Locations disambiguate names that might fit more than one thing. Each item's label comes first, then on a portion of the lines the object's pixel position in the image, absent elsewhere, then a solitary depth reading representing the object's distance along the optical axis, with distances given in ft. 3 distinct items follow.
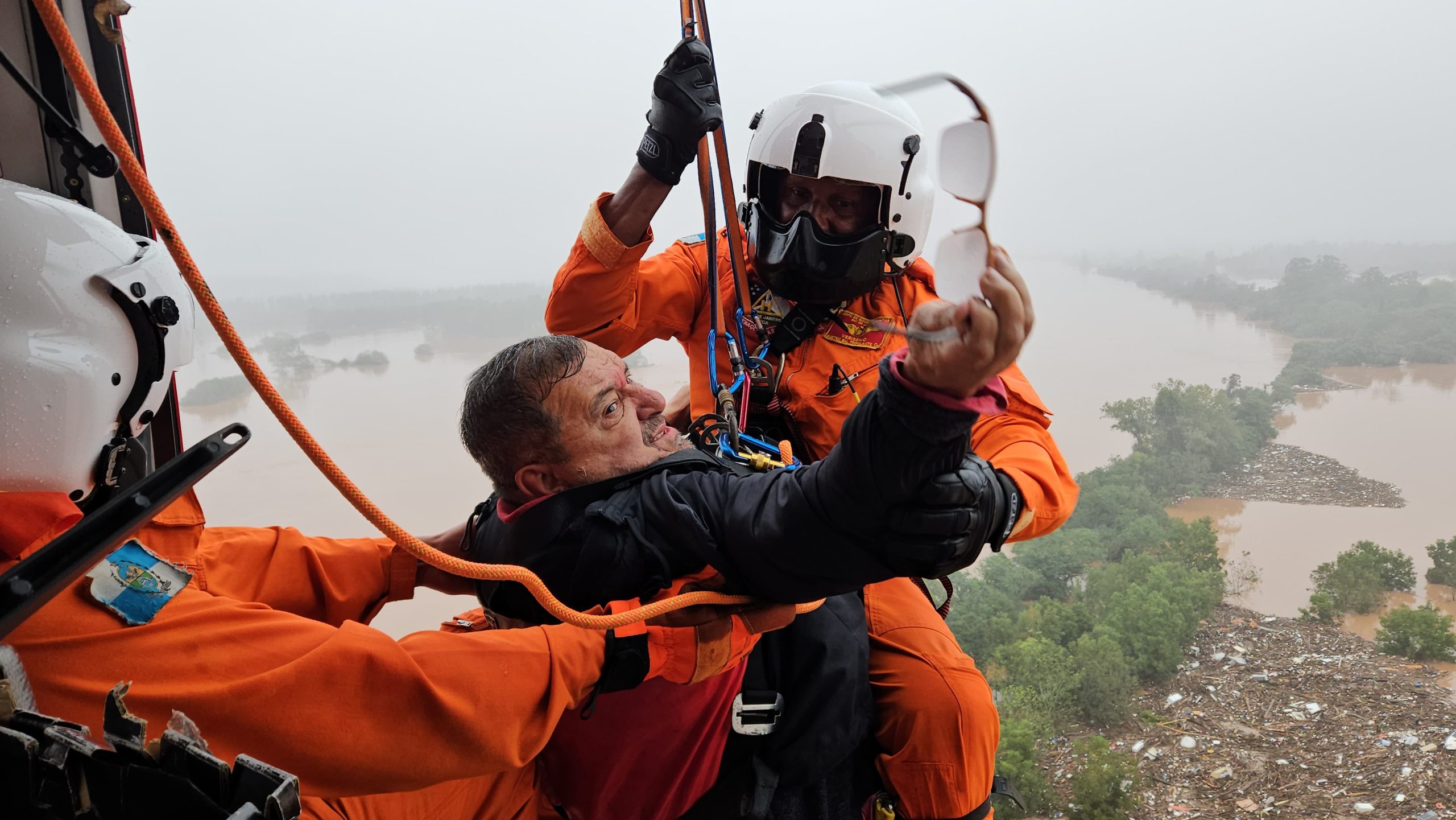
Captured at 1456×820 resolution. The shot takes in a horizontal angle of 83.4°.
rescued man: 3.28
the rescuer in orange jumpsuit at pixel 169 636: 3.05
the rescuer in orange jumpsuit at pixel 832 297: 5.24
